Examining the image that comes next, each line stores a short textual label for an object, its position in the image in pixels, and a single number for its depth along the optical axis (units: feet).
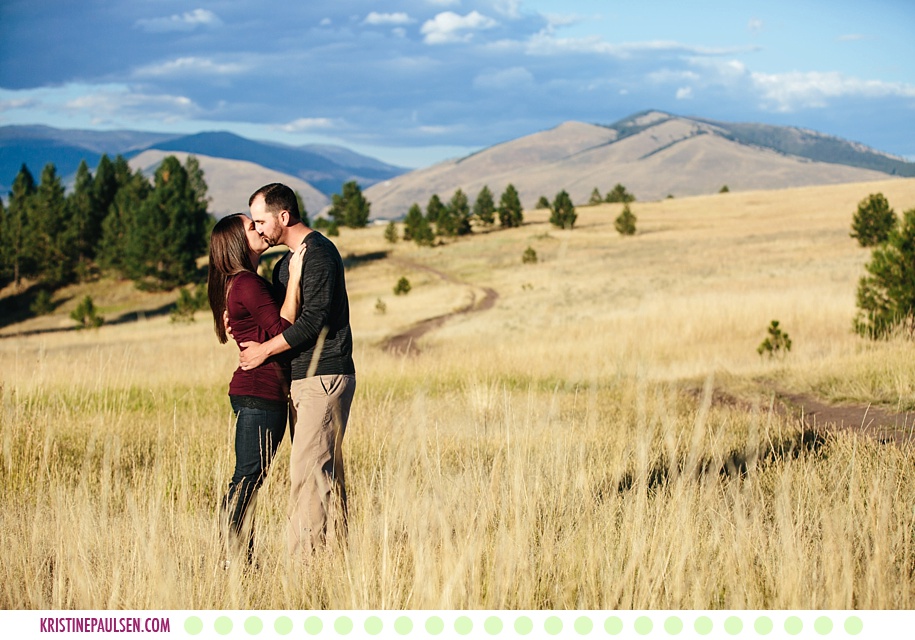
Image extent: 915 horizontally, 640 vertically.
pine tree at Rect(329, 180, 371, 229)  307.58
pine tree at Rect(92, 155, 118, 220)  246.88
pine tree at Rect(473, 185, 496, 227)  269.38
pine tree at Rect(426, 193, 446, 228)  274.81
